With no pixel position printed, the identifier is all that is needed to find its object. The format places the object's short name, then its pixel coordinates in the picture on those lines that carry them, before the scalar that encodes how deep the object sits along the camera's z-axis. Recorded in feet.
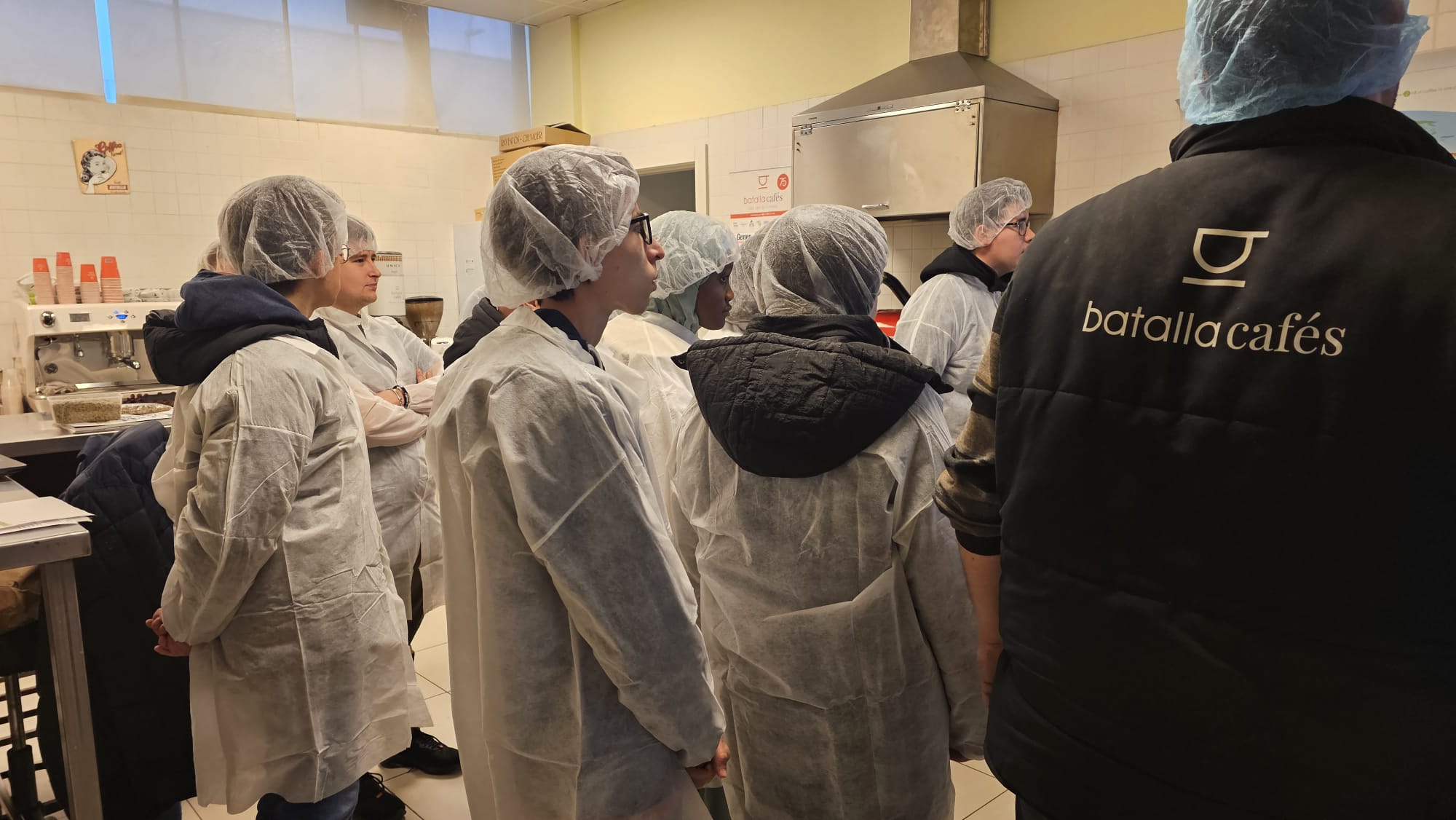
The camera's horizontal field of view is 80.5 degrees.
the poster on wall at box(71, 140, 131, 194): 16.33
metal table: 5.56
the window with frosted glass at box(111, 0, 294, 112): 16.81
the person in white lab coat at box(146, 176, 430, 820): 5.27
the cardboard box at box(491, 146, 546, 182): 20.35
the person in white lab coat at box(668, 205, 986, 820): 4.63
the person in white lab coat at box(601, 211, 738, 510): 8.02
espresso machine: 13.17
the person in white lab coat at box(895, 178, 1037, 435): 10.35
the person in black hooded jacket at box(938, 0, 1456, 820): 2.49
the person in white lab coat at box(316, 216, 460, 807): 7.84
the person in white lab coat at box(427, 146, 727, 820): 3.84
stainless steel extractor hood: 12.58
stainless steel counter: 9.96
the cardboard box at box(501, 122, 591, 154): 19.57
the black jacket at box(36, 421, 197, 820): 6.06
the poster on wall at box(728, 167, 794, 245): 17.31
